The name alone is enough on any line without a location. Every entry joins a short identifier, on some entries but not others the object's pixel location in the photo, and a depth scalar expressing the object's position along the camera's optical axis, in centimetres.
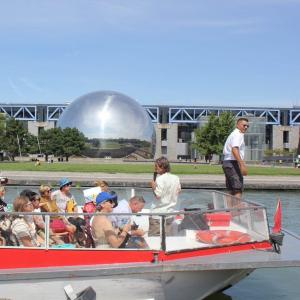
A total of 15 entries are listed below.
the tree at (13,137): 8631
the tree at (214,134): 7981
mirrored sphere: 10488
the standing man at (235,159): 1016
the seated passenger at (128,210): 748
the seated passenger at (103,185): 1056
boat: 716
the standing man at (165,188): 895
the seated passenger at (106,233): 744
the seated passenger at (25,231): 740
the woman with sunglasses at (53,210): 741
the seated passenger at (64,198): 1015
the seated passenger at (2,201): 907
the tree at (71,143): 9706
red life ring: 780
